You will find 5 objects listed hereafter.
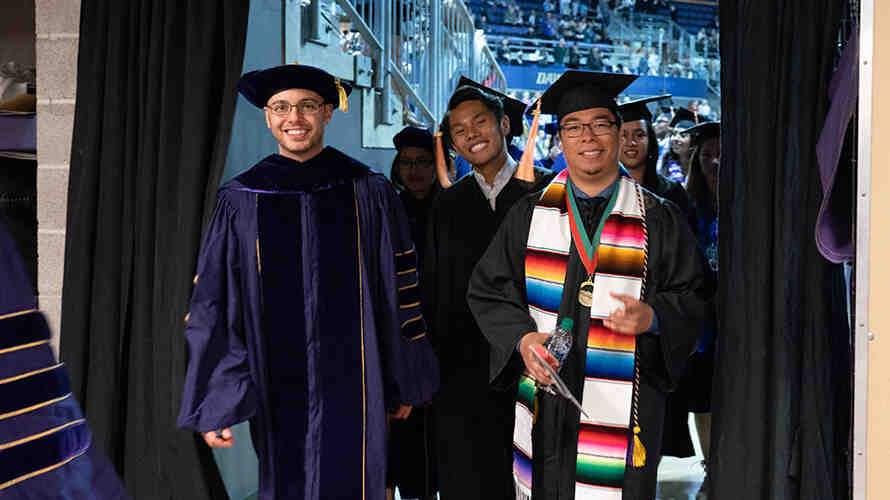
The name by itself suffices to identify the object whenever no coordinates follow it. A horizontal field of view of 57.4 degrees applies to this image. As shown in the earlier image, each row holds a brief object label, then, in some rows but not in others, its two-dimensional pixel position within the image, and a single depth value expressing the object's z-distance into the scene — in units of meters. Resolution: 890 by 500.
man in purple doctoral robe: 2.69
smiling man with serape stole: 2.50
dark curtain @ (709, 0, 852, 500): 2.67
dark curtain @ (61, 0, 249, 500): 3.24
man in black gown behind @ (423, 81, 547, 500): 3.32
